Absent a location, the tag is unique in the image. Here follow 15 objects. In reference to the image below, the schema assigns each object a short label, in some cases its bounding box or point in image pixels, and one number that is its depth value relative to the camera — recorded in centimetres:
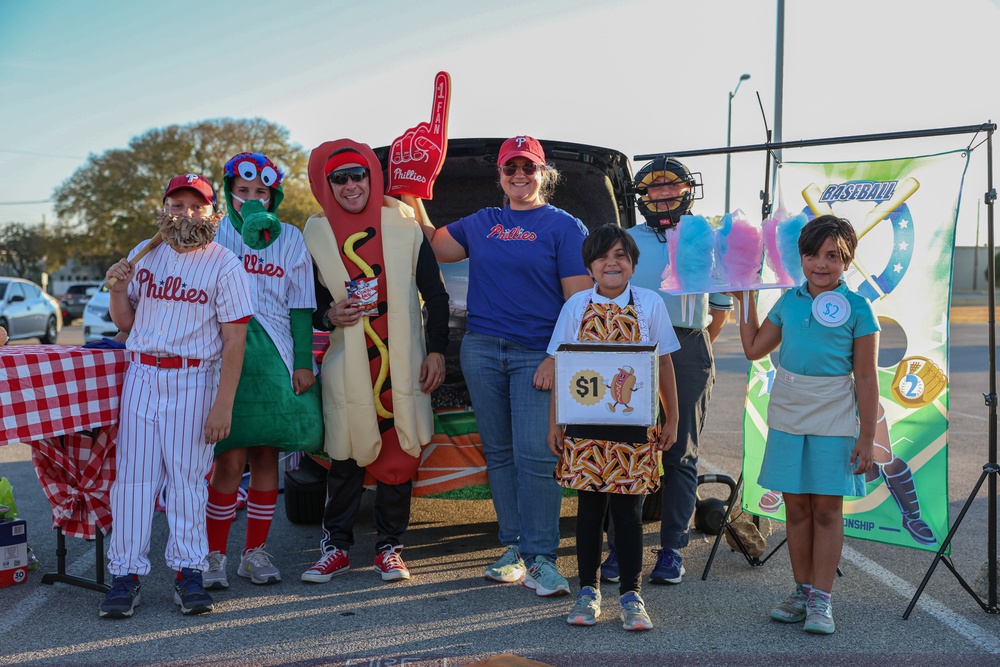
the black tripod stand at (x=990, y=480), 389
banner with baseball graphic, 410
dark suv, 500
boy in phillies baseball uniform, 388
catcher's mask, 423
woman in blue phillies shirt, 422
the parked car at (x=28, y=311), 1830
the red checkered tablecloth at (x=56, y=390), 376
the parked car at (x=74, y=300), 3478
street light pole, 2069
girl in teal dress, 370
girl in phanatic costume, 417
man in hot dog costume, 434
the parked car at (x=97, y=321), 1755
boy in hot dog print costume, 367
